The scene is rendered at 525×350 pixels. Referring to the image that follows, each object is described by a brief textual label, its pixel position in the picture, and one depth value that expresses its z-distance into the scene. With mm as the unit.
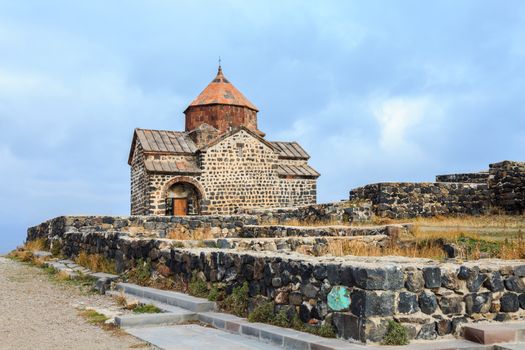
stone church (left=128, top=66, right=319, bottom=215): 26266
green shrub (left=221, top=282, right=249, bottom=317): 6883
